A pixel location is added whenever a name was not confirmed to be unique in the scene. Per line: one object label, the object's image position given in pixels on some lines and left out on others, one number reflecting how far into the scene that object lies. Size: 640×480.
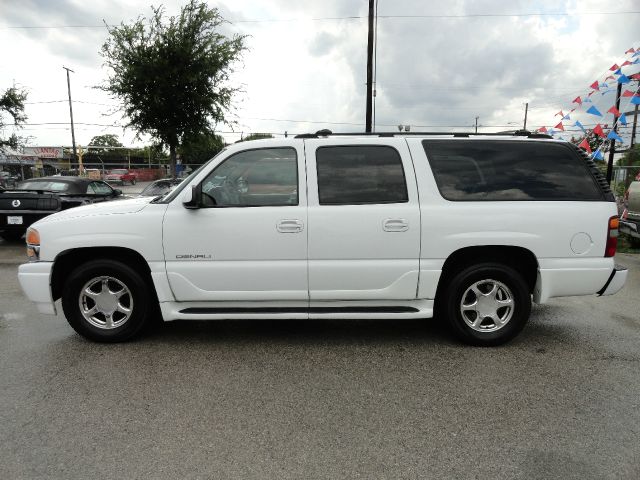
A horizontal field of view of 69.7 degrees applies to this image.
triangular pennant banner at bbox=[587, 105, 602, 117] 8.45
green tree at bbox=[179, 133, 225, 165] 15.26
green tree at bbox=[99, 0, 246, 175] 13.91
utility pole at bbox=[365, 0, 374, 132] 13.51
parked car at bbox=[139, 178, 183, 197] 10.56
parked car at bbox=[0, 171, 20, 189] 26.09
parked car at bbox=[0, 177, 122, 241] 9.19
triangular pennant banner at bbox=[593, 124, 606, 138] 8.63
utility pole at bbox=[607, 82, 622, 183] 9.58
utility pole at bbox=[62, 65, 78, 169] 45.07
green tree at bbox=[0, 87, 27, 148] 19.86
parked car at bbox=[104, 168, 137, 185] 43.44
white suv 3.98
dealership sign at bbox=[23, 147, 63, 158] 56.86
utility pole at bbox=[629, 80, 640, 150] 16.24
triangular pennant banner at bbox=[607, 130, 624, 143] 8.95
